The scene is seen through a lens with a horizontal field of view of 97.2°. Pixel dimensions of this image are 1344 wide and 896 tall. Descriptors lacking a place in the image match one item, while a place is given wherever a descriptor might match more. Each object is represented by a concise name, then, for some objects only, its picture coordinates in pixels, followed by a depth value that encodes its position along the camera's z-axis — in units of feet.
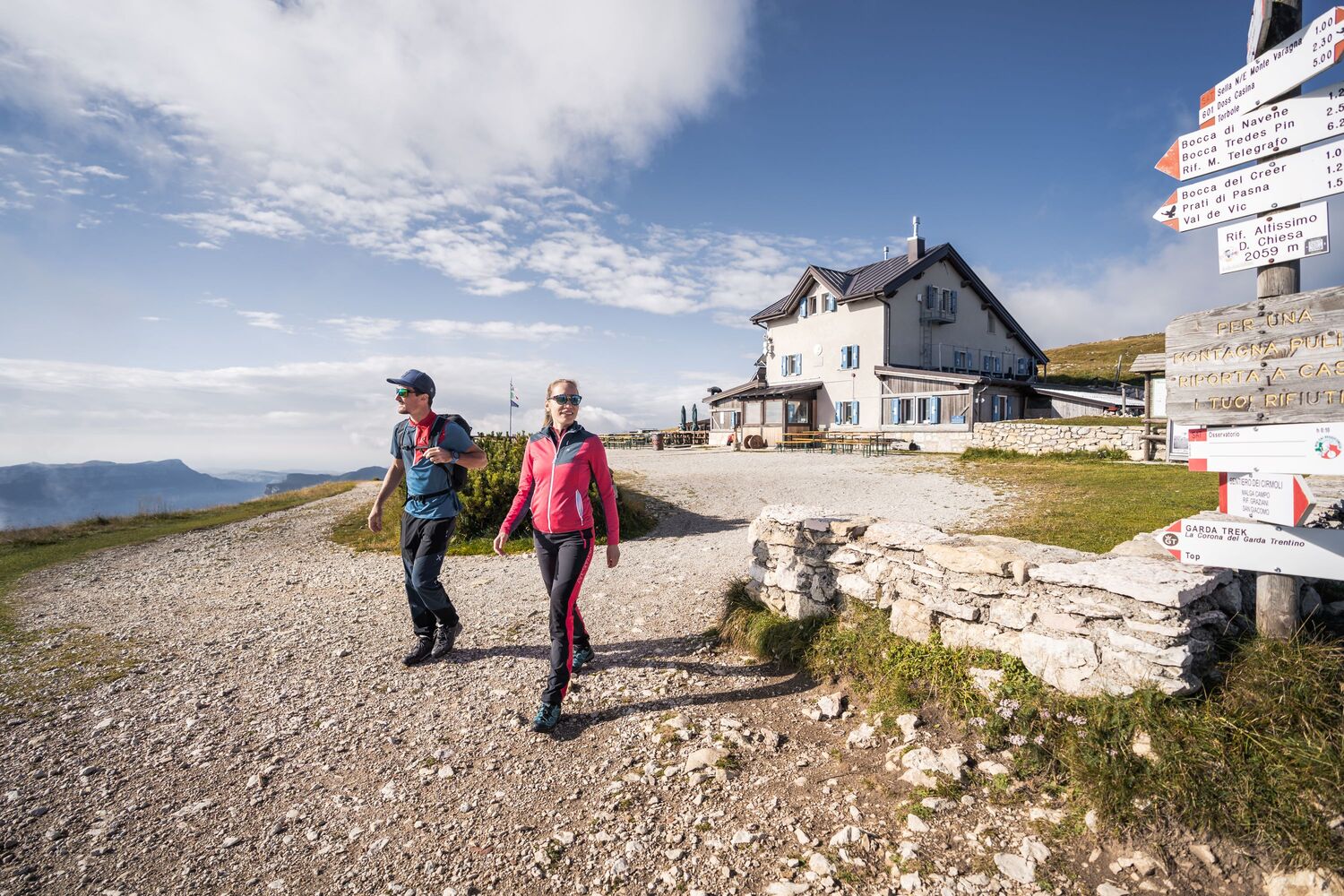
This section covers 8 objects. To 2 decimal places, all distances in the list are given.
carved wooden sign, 11.23
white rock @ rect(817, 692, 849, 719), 14.12
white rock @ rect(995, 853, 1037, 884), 9.09
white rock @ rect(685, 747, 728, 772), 12.38
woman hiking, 14.33
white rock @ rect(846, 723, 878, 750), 12.80
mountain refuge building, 100.37
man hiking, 17.37
